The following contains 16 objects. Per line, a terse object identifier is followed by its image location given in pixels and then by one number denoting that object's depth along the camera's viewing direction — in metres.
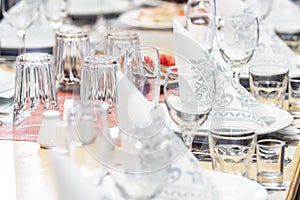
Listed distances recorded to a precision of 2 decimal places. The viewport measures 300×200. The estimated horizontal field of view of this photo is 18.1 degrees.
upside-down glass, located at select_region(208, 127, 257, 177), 1.39
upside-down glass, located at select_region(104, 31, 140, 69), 1.96
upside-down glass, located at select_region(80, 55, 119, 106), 1.62
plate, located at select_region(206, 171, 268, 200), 1.26
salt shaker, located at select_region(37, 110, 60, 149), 1.56
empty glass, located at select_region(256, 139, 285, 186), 1.40
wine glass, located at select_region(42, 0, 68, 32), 2.39
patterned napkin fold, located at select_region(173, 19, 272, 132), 1.58
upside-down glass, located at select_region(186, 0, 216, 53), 1.88
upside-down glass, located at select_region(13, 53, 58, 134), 1.65
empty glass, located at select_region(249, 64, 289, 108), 1.82
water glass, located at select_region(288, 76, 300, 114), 1.83
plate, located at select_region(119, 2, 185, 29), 2.75
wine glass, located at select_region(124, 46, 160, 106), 1.53
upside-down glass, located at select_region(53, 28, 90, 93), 1.93
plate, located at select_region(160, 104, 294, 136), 1.60
